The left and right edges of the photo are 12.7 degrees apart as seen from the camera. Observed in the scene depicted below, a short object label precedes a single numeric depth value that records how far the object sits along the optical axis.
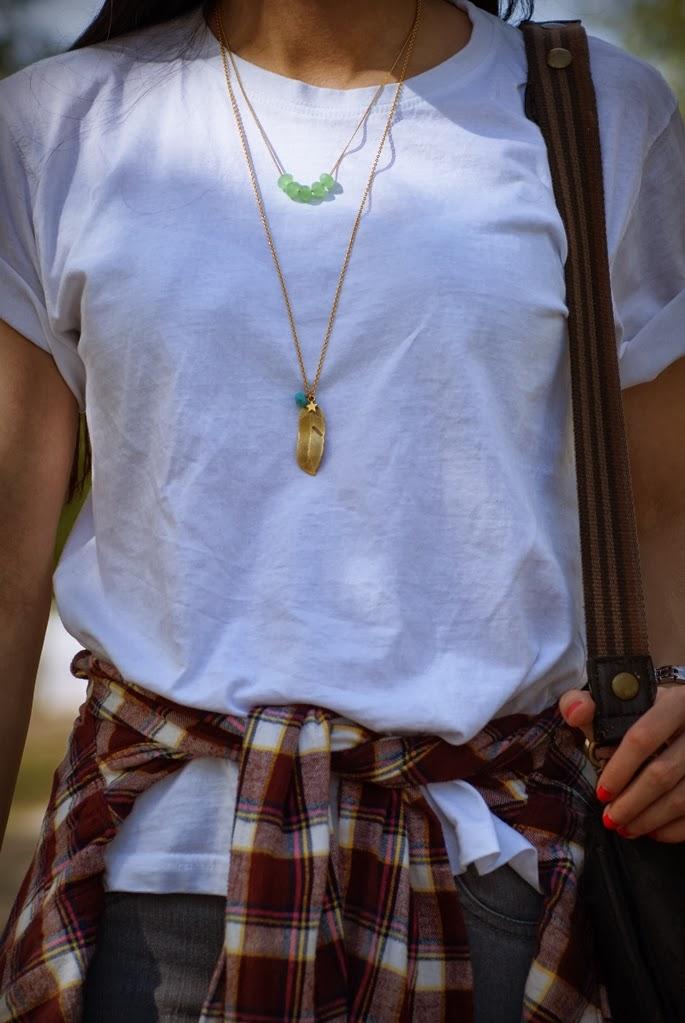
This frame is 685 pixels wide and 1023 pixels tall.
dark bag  1.98
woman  1.99
